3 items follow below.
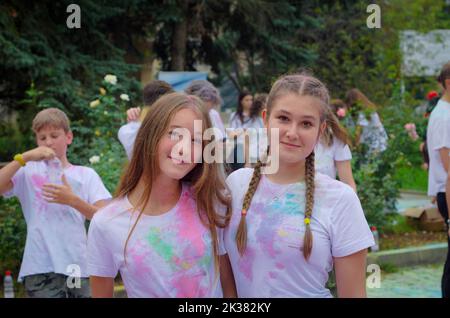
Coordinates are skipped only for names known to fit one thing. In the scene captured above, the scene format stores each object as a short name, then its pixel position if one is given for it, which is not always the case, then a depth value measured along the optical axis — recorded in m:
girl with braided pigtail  2.45
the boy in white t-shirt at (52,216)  4.27
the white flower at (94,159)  6.86
